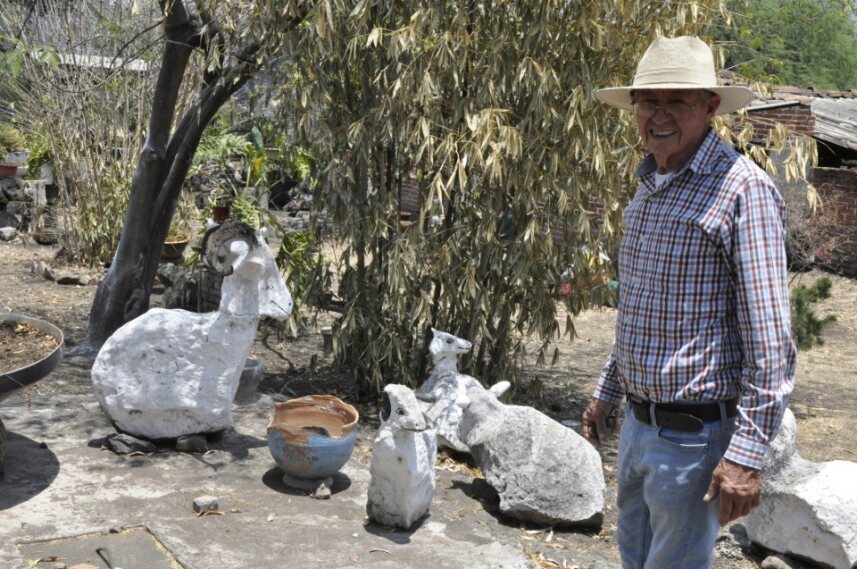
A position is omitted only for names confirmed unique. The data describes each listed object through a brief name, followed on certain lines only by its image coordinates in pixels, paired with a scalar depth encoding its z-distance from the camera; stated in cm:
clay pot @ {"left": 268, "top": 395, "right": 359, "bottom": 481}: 535
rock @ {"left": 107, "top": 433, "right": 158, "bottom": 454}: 566
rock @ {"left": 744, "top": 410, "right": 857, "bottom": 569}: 517
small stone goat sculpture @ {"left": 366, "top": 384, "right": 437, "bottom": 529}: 491
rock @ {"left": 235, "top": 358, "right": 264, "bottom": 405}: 688
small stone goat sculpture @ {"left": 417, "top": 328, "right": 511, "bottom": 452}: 632
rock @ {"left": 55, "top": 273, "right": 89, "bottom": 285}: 1142
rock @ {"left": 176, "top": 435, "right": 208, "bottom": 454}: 577
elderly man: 281
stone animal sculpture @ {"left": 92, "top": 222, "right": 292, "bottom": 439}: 568
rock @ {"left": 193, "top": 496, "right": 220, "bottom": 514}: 502
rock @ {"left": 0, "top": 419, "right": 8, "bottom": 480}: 518
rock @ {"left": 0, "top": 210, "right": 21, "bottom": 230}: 1440
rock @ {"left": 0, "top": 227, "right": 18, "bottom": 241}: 1384
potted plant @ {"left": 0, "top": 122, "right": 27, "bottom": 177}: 1691
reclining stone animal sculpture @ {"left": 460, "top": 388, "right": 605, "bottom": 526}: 545
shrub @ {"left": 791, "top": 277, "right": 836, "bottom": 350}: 845
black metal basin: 485
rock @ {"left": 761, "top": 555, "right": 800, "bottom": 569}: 531
